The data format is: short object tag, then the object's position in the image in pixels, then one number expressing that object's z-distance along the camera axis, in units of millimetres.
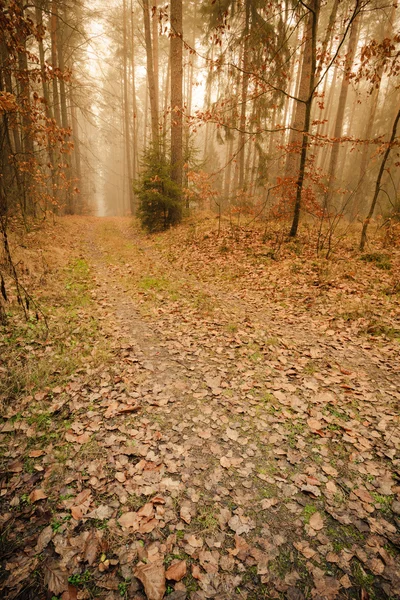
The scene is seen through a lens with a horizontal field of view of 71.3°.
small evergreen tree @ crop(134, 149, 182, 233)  11758
